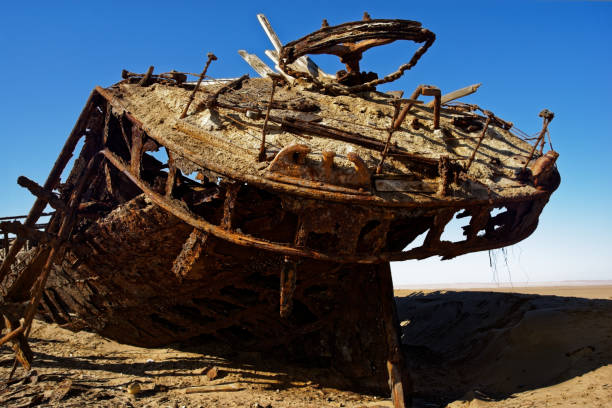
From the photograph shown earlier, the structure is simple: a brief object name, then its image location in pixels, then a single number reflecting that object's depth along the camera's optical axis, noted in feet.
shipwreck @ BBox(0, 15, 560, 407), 12.71
